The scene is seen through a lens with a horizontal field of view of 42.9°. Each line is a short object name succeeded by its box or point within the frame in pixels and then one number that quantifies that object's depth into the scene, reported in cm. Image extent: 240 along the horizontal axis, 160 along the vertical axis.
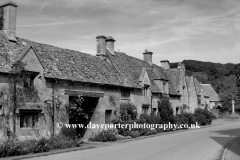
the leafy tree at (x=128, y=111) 2794
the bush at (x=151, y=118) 3062
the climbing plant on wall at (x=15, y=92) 1720
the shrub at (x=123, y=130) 2649
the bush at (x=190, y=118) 3966
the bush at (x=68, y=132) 2066
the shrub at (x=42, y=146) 1634
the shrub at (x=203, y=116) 4316
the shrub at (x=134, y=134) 2625
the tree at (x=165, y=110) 3431
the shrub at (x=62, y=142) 1797
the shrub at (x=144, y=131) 2807
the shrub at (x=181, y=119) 3593
